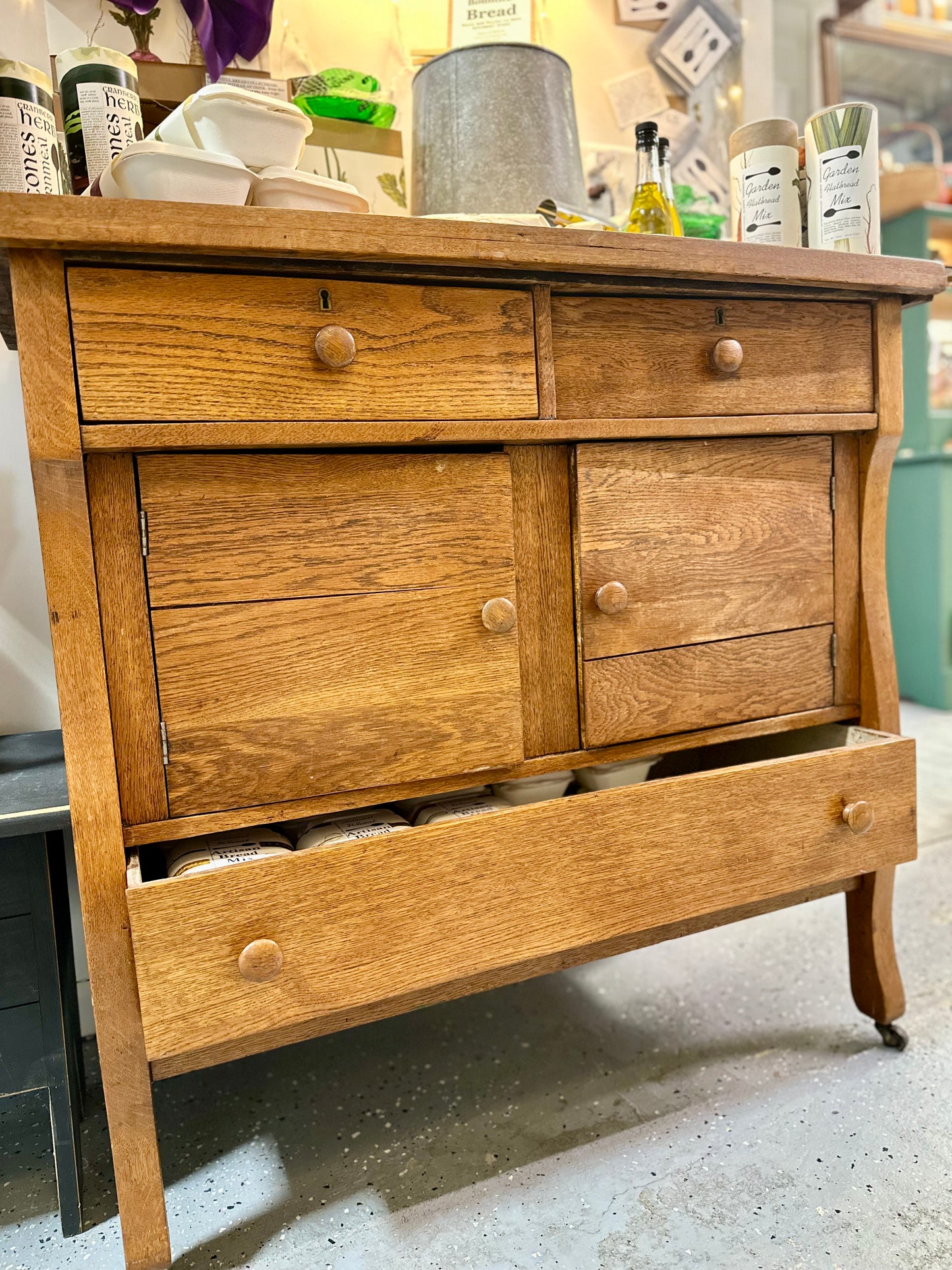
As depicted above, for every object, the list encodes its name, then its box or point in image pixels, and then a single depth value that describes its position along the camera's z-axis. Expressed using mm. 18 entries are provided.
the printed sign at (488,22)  1281
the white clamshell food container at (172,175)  721
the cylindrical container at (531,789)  994
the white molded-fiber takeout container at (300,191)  779
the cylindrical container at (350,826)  854
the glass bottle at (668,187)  1096
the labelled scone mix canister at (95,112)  891
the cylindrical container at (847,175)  988
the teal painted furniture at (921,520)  2766
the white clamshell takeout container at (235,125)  752
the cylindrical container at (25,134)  813
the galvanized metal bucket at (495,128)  1135
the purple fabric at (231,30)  1105
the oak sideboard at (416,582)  715
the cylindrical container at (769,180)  1031
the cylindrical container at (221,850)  795
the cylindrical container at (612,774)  1030
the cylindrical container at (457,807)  926
